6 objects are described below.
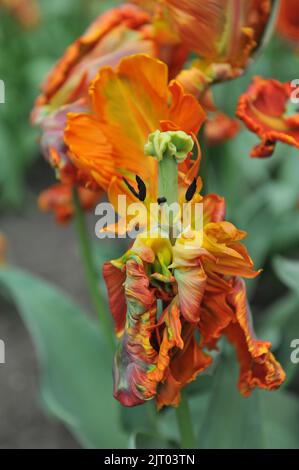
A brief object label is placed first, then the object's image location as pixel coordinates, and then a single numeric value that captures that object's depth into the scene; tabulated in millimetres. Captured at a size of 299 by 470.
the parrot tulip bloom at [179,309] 378
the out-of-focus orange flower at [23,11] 1179
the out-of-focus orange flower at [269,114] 422
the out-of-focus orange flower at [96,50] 479
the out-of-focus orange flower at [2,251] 822
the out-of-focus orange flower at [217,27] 438
